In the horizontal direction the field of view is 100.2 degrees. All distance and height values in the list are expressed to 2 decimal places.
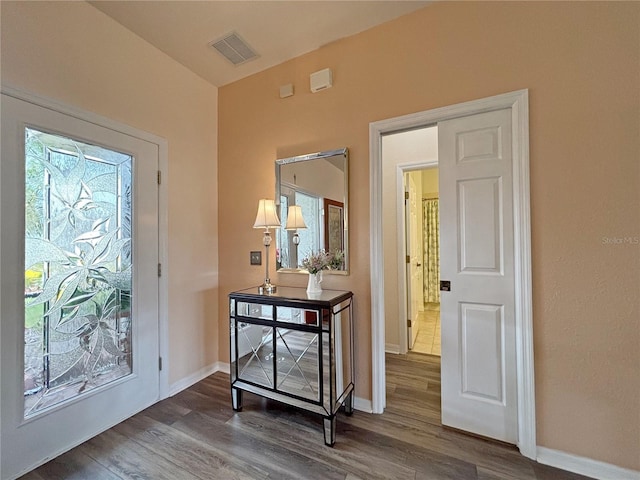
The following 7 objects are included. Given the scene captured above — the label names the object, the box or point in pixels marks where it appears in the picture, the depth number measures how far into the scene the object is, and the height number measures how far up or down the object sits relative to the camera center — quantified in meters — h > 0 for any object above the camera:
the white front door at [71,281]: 1.49 -0.24
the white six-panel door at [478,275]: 1.69 -0.23
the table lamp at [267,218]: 2.23 +0.20
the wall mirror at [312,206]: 2.17 +0.30
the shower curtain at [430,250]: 5.79 -0.22
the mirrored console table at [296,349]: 1.75 -0.77
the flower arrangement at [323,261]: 2.03 -0.15
